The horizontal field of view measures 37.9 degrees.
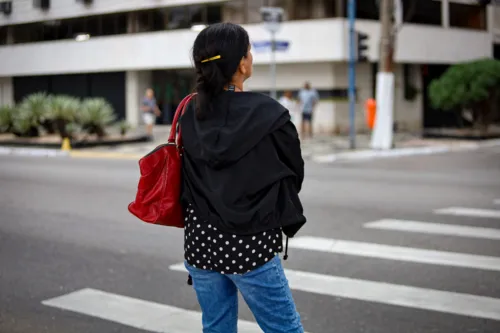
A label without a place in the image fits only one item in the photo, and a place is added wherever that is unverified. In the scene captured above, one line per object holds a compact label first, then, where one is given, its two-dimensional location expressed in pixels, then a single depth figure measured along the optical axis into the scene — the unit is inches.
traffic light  765.3
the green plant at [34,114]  936.9
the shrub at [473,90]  908.6
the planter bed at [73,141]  882.1
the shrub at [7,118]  1003.3
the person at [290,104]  931.5
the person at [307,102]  956.0
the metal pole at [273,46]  737.8
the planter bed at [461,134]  960.3
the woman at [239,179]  109.3
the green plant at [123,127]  970.7
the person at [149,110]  987.3
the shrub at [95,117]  901.2
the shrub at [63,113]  895.1
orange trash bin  828.6
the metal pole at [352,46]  759.7
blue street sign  740.6
